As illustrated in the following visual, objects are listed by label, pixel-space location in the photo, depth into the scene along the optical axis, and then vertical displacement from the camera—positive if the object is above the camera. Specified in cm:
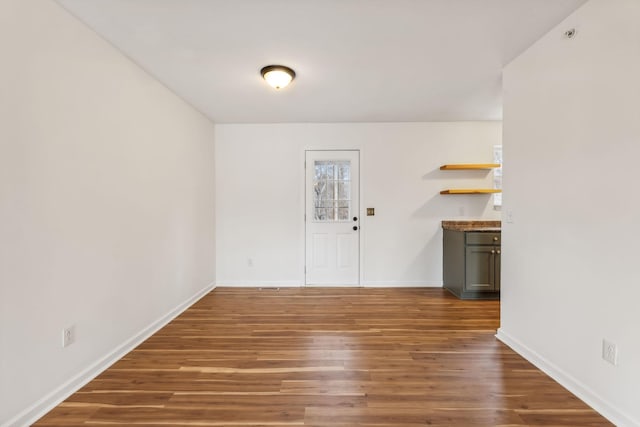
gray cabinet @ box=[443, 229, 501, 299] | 384 -70
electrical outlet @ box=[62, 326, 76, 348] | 190 -80
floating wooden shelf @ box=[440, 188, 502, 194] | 424 +24
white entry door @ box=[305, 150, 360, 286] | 455 -23
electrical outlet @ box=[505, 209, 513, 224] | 260 -7
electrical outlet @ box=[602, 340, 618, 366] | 169 -81
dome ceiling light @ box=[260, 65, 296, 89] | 268 +119
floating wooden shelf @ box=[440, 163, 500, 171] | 427 +59
